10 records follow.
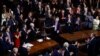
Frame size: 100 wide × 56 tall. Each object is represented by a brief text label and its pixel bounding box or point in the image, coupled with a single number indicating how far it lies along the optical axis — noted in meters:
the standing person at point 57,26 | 12.07
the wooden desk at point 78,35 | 11.60
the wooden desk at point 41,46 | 9.90
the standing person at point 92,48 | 9.22
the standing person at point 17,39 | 10.27
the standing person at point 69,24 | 12.55
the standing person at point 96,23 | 13.40
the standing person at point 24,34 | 10.77
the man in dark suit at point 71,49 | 9.83
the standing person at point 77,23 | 12.89
